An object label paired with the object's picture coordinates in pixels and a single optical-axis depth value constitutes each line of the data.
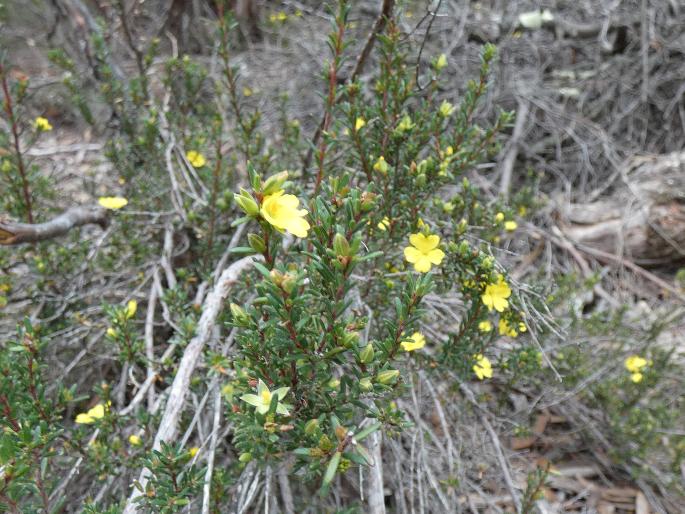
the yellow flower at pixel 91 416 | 0.37
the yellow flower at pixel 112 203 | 0.47
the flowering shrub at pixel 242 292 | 0.28
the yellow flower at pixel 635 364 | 0.49
